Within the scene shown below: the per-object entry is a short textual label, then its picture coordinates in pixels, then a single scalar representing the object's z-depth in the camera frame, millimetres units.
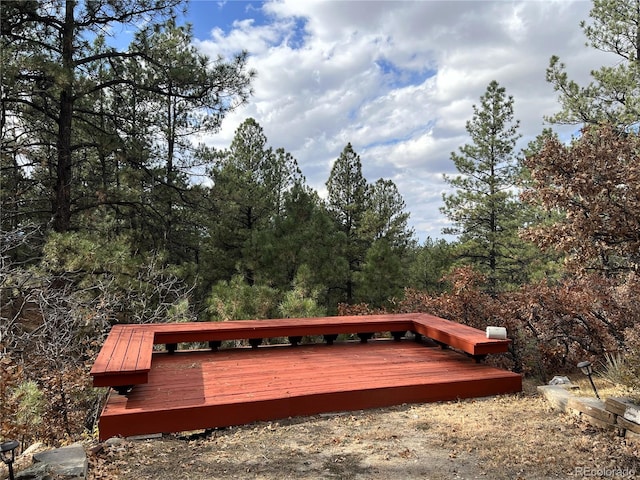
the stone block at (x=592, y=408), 3186
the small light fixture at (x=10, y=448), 2068
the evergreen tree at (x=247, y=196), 10508
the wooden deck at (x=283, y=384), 3414
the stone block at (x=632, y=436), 2934
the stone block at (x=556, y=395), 3747
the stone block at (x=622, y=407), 2994
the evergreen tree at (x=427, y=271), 12688
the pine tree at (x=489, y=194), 14797
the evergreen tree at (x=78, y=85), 7176
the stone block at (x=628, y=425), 2959
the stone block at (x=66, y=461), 2449
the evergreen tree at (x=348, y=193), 15703
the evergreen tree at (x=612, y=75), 10195
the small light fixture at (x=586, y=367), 3482
